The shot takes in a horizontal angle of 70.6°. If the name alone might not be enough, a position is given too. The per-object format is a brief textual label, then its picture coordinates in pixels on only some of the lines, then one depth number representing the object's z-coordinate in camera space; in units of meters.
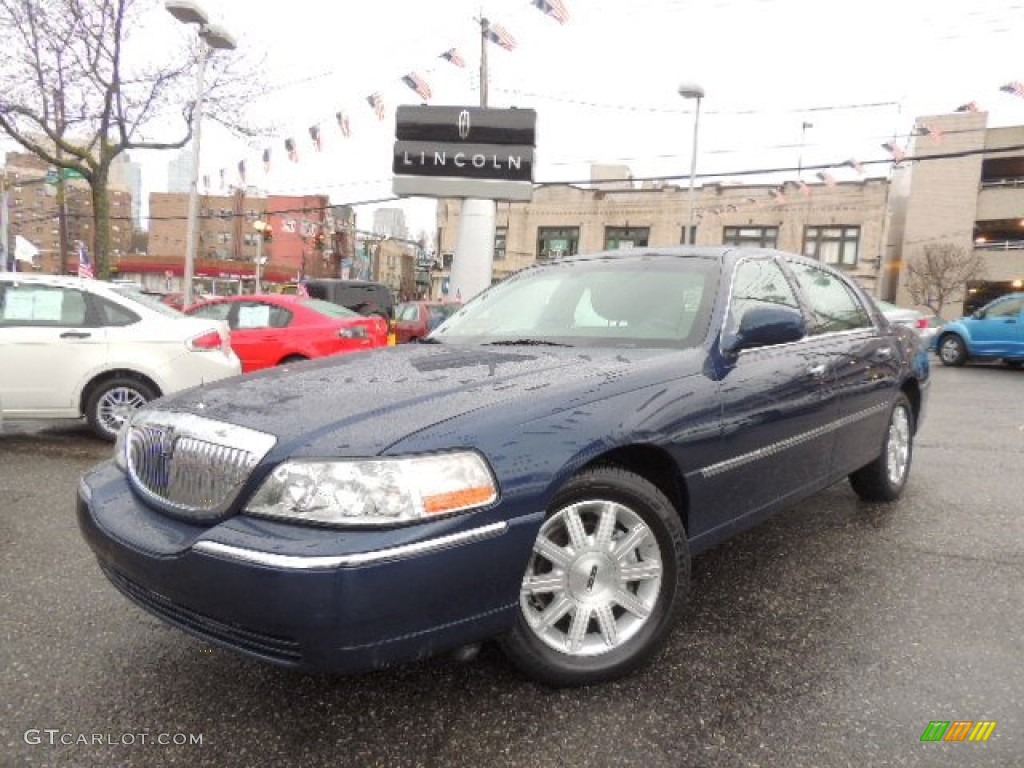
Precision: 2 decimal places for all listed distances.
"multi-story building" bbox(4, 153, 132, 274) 58.50
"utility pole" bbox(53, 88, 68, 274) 16.19
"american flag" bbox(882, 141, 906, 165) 18.62
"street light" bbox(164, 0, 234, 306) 11.72
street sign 18.93
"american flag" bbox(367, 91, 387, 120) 15.56
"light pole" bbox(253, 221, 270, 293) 22.41
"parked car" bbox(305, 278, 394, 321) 17.25
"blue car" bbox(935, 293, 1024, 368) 14.58
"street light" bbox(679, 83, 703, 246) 18.00
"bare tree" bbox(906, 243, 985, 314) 31.69
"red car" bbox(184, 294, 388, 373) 8.87
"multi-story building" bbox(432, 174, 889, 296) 36.31
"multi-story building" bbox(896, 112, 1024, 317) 34.00
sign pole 12.23
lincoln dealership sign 11.79
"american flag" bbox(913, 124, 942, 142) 17.94
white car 5.98
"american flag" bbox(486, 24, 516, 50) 13.70
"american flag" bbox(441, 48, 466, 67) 14.20
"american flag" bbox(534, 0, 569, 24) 12.02
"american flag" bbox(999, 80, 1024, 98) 13.34
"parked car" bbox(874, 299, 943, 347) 14.34
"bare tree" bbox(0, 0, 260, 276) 15.50
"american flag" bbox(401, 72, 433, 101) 14.56
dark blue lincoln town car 1.87
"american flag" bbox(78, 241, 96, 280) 18.69
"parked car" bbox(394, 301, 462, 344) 13.65
